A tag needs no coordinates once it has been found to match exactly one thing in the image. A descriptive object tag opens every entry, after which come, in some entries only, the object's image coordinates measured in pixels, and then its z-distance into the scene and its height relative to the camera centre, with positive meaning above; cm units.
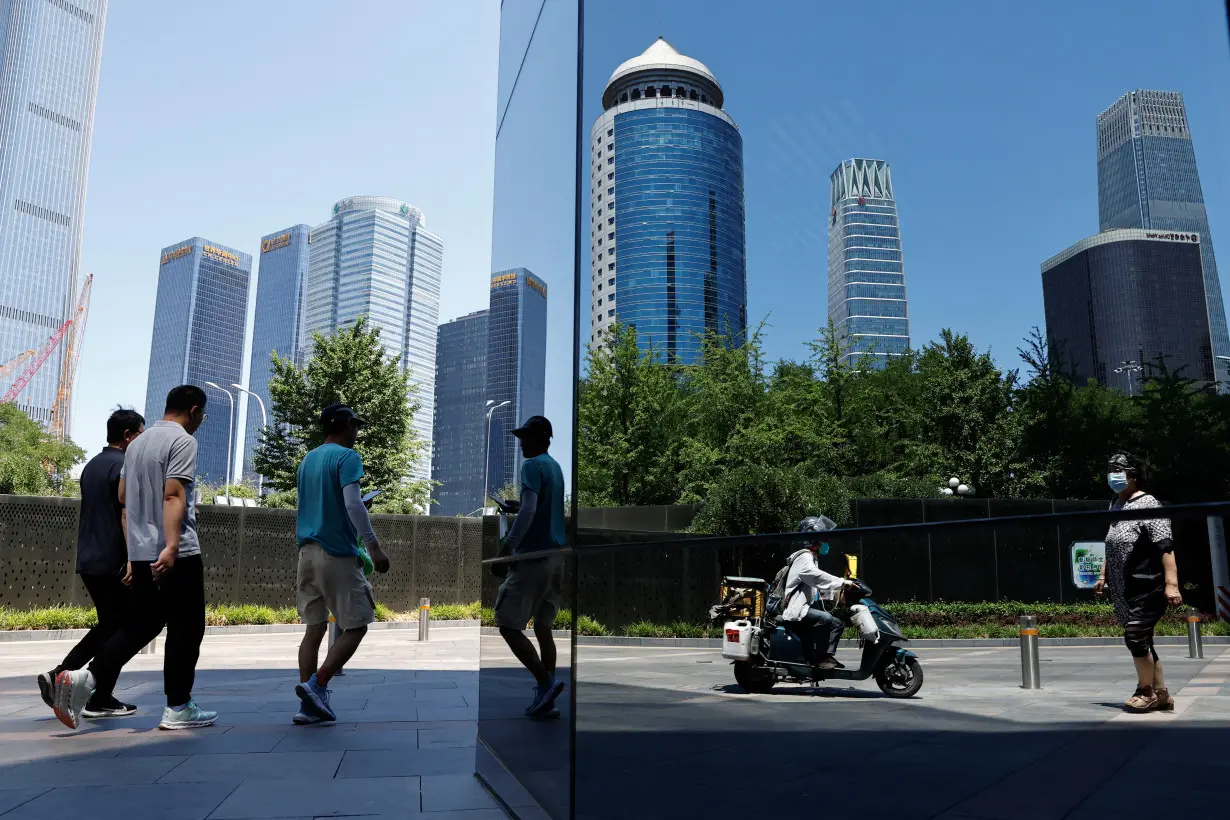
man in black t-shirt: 569 -6
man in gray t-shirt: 518 -11
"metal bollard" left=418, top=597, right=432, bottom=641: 1554 -112
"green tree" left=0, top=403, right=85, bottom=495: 4658 +622
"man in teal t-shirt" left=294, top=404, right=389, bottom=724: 575 -8
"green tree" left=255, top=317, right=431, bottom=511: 3362 +544
